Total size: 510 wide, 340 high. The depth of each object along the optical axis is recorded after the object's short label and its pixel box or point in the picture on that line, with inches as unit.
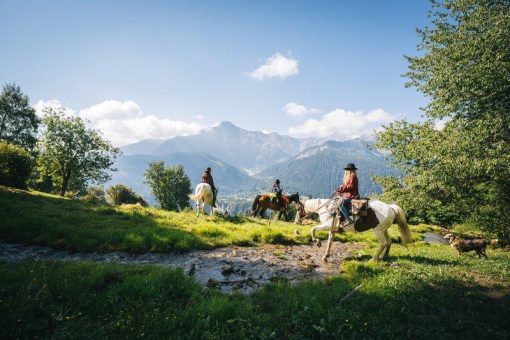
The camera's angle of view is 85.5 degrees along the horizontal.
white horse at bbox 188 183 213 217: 879.4
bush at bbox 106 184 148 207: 3127.5
